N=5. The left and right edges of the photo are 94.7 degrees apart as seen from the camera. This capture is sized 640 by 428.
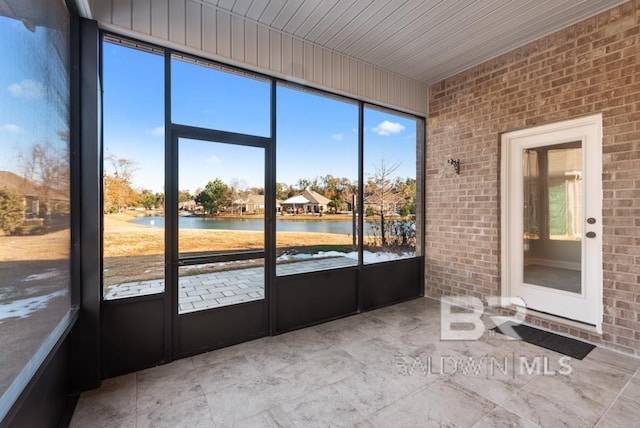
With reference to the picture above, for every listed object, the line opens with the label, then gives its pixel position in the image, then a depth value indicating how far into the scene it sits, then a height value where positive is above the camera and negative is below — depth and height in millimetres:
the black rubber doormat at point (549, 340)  2779 -1306
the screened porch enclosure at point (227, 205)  2486 +73
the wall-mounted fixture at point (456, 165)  4059 +651
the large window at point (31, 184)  1229 +144
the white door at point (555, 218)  2990 -66
